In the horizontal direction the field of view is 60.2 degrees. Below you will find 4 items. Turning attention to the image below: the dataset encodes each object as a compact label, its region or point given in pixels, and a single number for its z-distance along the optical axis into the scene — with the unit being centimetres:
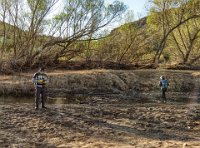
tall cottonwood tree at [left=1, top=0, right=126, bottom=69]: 1537
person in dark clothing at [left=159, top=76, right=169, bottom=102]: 1157
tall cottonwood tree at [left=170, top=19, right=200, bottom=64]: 1992
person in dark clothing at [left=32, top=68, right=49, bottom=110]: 791
